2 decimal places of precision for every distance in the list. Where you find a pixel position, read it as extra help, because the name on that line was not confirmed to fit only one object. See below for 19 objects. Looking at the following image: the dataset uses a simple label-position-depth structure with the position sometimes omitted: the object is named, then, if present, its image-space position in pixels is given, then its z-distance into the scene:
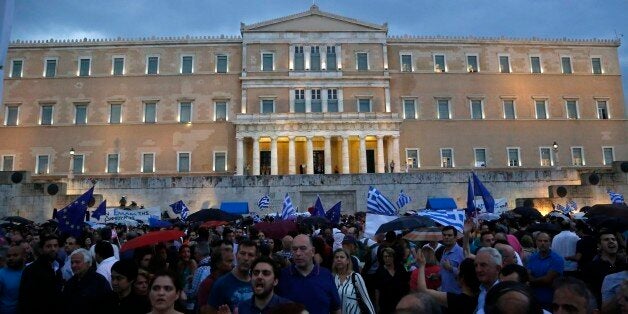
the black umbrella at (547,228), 9.02
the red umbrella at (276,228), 9.71
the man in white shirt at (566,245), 7.60
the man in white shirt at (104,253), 6.37
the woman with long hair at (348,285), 5.13
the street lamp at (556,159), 38.76
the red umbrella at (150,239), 6.93
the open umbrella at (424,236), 7.64
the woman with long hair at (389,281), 5.79
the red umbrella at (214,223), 14.39
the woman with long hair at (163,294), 3.88
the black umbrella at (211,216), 14.36
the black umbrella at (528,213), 16.66
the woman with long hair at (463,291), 4.24
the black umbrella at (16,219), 16.19
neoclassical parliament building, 38.81
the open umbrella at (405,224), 8.74
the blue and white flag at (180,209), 21.83
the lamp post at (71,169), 35.23
